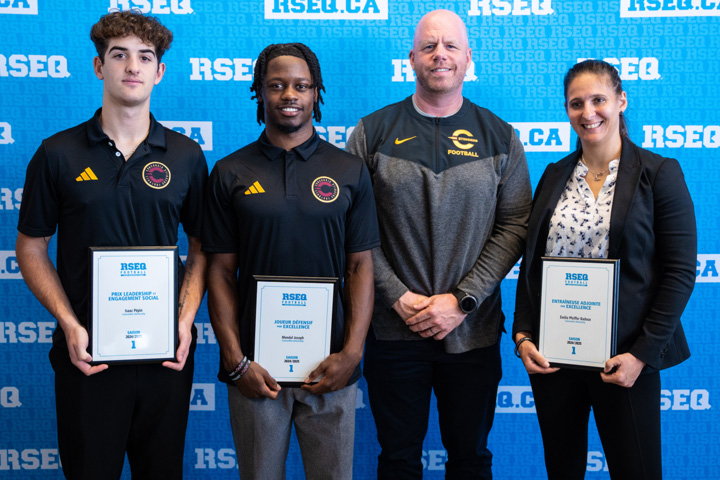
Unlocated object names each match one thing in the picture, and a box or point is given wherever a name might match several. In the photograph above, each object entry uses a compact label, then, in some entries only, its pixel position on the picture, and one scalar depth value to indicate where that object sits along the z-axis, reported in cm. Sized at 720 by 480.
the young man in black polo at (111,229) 170
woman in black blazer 168
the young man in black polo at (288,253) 174
